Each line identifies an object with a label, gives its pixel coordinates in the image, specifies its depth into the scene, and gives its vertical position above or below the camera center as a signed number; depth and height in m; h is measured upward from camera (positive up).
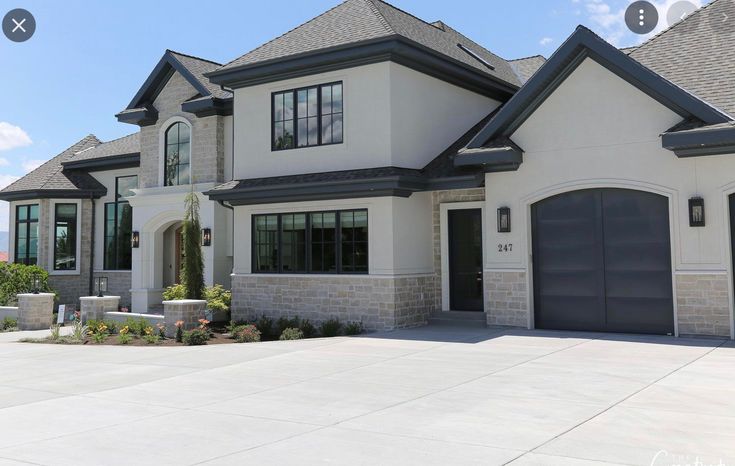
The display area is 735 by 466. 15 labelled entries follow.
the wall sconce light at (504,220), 14.40 +1.13
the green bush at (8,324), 19.41 -1.37
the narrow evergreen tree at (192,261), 17.64 +0.38
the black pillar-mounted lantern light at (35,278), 21.92 -0.07
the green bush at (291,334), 14.41 -1.28
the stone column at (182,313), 15.09 -0.85
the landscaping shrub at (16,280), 22.28 -0.10
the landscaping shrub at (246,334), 14.62 -1.29
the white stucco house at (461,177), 12.68 +2.09
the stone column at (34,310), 18.88 -0.94
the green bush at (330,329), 14.85 -1.22
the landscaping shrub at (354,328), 14.79 -1.21
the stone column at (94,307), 17.95 -0.82
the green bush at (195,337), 14.20 -1.31
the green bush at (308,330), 15.02 -1.25
